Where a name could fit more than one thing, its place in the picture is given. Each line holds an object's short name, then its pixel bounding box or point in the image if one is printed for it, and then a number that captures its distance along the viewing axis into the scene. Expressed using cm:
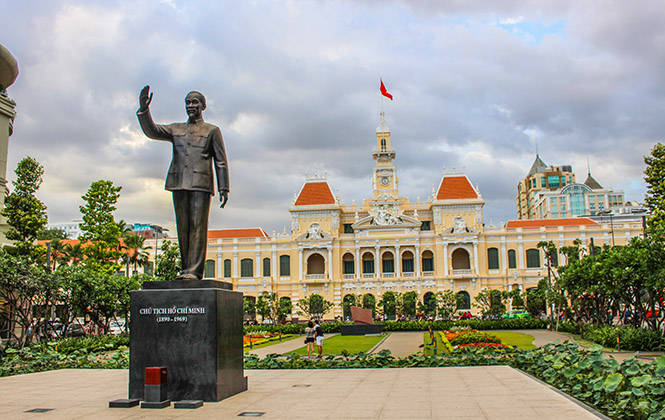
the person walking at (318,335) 2020
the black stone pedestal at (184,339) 863
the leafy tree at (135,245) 4854
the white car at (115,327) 4107
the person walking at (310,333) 1972
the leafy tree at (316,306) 4884
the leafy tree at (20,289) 1922
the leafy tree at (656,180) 2655
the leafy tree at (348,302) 5128
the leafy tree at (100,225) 3494
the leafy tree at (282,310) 4806
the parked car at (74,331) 3319
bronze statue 973
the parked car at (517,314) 4502
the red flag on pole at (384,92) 5759
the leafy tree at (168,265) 3620
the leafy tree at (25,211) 2616
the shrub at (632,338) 1958
